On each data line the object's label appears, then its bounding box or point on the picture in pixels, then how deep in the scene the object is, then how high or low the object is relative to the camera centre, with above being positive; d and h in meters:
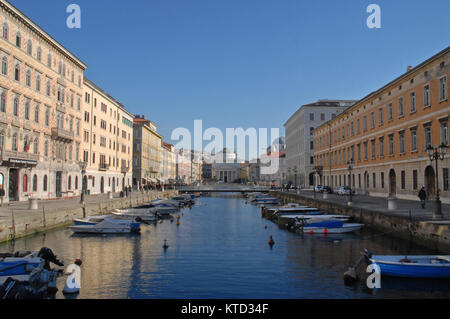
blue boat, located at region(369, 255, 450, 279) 15.16 -3.63
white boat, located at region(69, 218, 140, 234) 28.66 -3.72
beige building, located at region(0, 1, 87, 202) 35.72 +7.75
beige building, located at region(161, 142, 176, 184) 125.92 +5.99
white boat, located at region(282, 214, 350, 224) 31.84 -3.43
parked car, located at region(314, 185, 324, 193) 68.95 -1.92
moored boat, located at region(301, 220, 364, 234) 29.31 -3.87
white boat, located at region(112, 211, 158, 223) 36.99 -3.67
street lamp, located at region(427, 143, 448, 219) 21.88 -1.79
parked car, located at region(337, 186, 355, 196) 55.13 -1.88
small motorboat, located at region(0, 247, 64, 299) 12.01 -3.42
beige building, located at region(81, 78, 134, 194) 57.78 +6.90
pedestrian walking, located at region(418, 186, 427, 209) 29.30 -1.40
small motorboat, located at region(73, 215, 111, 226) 29.95 -3.36
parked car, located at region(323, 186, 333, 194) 66.31 -1.94
